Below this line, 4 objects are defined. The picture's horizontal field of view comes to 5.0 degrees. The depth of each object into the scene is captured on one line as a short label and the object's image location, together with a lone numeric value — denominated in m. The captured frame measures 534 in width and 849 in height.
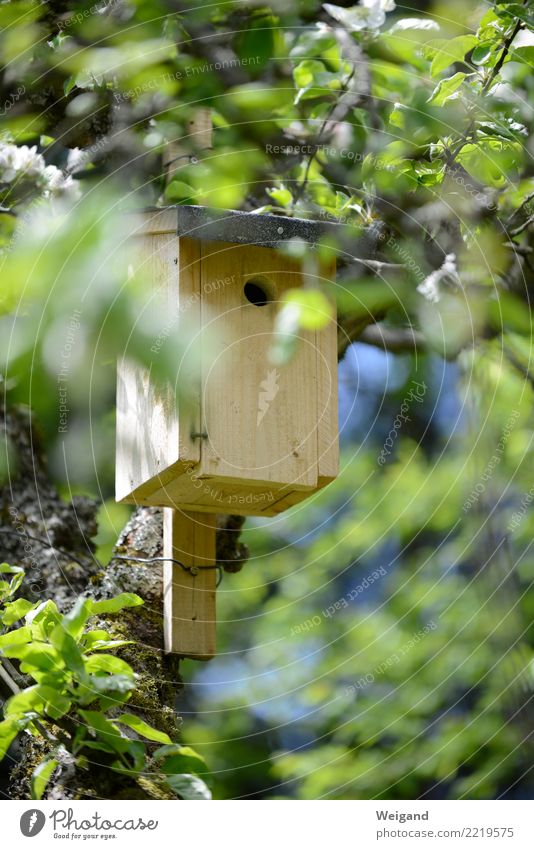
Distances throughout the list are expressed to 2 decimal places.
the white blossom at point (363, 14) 6.04
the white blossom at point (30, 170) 6.09
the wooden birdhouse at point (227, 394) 5.76
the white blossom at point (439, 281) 6.17
